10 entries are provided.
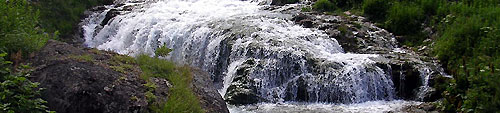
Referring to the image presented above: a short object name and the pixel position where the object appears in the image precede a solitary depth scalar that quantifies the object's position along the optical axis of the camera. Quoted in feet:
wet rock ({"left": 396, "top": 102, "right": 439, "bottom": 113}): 27.37
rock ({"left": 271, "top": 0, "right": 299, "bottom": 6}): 54.11
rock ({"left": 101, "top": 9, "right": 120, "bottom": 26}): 57.82
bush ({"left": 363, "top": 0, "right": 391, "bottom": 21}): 44.68
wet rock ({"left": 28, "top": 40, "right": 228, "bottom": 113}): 14.47
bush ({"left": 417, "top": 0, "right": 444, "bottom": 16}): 41.14
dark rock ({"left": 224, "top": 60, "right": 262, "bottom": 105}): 30.35
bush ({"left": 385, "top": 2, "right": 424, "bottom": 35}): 40.96
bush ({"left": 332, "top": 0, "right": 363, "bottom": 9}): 49.42
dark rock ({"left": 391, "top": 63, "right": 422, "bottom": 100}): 31.62
